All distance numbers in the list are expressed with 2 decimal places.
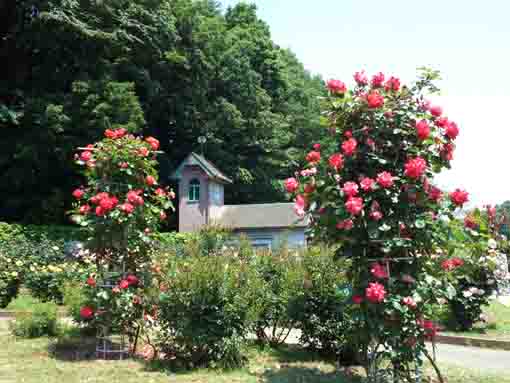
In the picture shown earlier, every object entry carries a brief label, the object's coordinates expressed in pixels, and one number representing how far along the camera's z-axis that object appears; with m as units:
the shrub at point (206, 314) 6.56
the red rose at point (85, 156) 7.58
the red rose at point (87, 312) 7.18
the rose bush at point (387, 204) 5.44
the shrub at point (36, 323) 8.66
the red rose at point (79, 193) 7.46
